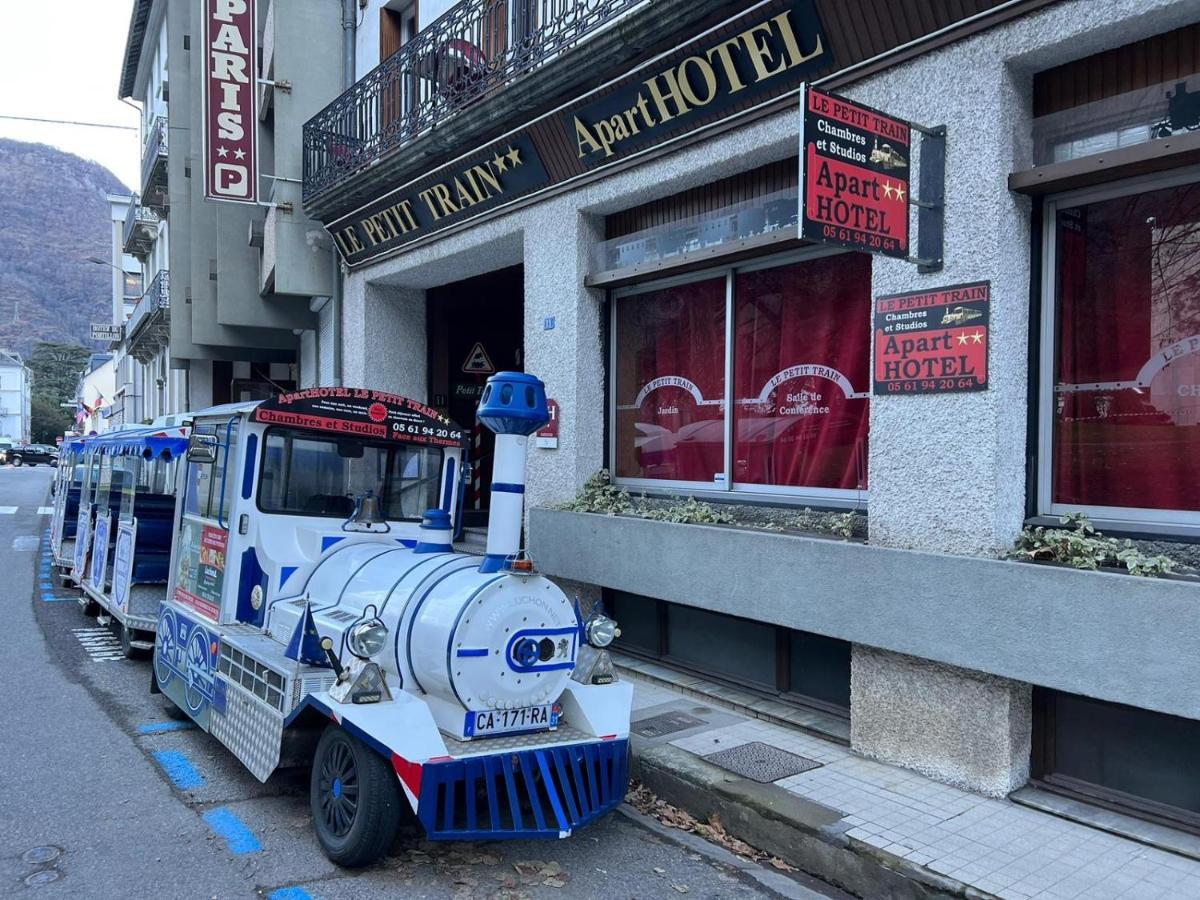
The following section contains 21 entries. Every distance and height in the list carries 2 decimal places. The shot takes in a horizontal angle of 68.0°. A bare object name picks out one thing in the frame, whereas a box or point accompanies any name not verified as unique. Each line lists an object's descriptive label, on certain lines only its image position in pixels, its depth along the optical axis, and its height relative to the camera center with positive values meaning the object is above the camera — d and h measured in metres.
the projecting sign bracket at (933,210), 5.04 +1.48
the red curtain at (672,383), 7.22 +0.72
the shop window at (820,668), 5.90 -1.35
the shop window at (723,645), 6.43 -1.35
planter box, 3.98 -0.73
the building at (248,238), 11.91 +3.36
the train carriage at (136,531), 7.89 -0.72
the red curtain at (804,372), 6.07 +0.71
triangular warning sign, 12.17 +1.38
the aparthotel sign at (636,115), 5.77 +2.77
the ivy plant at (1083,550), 4.21 -0.38
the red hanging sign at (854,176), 4.46 +1.55
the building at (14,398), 91.31 +5.76
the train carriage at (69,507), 11.95 -0.74
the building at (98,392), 45.73 +4.15
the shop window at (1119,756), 4.25 -1.42
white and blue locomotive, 4.01 -0.93
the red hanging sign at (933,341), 4.85 +0.75
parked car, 60.44 -0.16
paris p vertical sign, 11.79 +4.83
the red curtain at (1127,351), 4.48 +0.67
